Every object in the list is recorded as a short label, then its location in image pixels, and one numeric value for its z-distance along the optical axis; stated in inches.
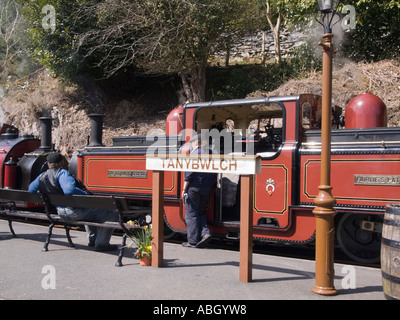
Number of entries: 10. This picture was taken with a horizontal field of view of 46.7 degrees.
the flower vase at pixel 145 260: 230.5
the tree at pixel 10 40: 1164.9
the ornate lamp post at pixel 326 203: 184.5
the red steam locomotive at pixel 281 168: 239.0
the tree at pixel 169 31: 591.8
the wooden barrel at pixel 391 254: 163.6
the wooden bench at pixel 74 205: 241.9
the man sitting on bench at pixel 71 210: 264.1
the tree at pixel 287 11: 541.3
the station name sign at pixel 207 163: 196.9
